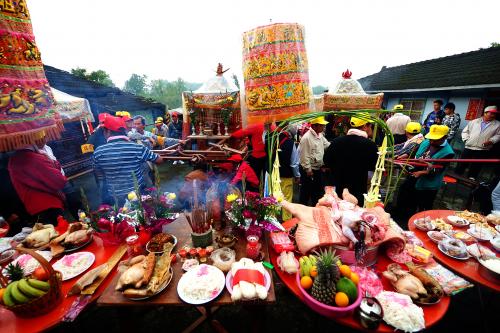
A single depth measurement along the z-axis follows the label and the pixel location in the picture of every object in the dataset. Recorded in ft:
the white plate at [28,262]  7.55
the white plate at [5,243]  8.34
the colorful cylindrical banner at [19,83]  7.04
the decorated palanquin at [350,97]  24.43
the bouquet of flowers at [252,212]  8.45
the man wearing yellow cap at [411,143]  16.58
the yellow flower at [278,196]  9.43
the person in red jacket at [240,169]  10.67
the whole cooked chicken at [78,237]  8.51
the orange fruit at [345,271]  6.50
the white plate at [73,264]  7.44
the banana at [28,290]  5.80
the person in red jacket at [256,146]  15.05
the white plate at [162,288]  6.13
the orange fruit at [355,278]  6.47
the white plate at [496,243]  8.91
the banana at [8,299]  5.70
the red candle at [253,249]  7.61
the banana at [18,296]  5.70
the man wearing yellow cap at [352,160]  12.91
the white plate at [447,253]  8.60
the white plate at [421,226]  10.52
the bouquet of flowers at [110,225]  8.52
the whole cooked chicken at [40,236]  8.49
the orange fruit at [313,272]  6.84
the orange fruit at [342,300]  5.89
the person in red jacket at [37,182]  9.93
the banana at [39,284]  5.97
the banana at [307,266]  6.97
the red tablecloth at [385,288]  5.84
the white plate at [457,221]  10.80
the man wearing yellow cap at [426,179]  13.87
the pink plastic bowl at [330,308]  5.82
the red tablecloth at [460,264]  7.59
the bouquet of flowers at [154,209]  8.63
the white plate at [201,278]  6.16
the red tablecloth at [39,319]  5.69
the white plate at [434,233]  9.69
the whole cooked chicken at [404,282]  6.51
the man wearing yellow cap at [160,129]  33.26
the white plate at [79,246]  8.46
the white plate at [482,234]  9.65
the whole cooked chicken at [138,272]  6.26
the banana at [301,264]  7.04
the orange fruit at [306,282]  6.61
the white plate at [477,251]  8.56
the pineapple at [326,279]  6.15
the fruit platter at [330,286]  5.93
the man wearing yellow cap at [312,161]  16.14
